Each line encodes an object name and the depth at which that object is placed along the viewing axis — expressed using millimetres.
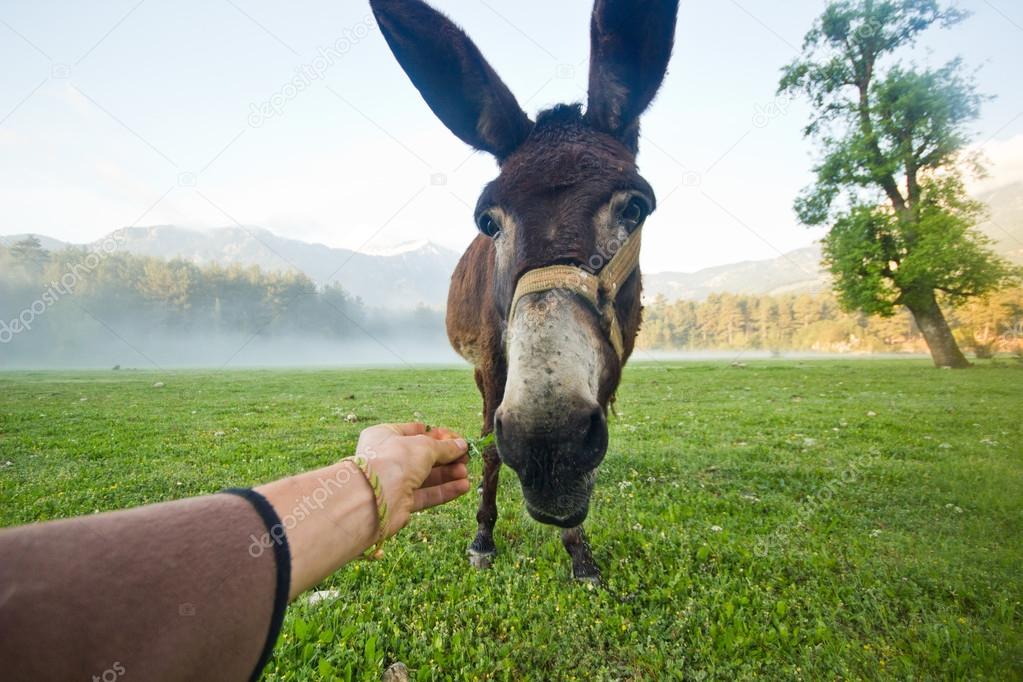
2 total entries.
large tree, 11086
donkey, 448
